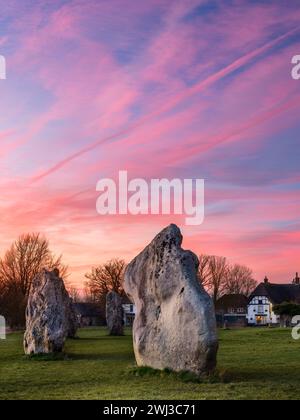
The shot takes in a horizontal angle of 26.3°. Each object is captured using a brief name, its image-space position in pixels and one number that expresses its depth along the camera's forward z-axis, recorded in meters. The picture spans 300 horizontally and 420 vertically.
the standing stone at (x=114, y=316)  45.75
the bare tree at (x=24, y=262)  66.44
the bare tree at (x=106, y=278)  86.81
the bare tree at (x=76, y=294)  108.81
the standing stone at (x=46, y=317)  24.80
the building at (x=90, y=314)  86.50
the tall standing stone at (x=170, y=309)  15.61
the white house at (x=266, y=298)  98.93
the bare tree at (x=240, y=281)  108.94
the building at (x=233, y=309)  85.39
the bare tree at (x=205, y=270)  92.85
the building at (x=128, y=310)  102.18
